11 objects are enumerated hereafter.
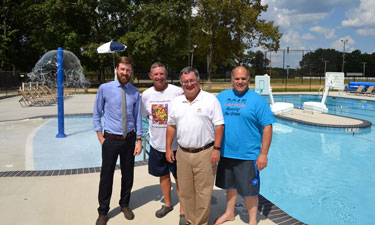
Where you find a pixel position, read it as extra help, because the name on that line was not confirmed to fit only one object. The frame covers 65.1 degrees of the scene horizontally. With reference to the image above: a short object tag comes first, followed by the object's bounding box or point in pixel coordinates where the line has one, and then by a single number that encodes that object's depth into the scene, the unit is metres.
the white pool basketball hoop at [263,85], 12.18
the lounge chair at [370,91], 20.89
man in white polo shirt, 2.73
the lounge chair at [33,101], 14.94
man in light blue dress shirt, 3.10
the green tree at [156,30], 27.66
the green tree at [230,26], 41.03
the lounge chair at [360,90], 21.59
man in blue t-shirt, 2.78
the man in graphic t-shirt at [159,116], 3.20
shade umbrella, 12.55
